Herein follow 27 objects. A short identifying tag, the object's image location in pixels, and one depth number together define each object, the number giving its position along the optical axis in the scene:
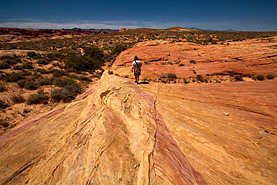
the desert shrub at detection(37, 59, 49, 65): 14.87
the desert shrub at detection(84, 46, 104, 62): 19.20
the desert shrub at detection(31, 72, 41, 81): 10.32
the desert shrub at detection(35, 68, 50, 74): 12.10
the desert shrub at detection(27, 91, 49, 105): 7.28
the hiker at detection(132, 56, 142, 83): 7.58
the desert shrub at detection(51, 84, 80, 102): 7.85
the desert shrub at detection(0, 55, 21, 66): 13.22
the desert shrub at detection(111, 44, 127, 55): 21.73
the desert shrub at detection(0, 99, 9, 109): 6.63
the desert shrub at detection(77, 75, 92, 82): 11.65
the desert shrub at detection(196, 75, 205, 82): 8.34
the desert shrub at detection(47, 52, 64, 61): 17.88
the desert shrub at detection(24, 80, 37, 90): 8.83
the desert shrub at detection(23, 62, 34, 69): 12.68
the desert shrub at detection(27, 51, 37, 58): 16.93
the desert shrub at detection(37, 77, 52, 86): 9.52
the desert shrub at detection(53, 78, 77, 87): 9.77
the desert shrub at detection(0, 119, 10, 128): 5.47
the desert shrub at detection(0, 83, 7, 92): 8.01
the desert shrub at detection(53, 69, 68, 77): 11.56
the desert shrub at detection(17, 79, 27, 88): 8.96
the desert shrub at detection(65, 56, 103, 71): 14.52
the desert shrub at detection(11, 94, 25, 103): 7.20
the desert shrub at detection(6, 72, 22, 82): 9.30
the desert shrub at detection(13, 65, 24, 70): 12.05
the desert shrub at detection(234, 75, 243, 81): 8.14
